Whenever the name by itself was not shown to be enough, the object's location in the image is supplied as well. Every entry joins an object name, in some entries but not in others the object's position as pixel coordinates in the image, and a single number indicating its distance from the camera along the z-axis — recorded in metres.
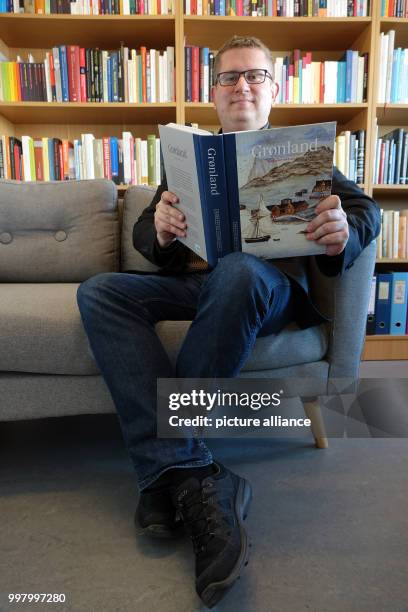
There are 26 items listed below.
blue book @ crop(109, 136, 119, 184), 1.97
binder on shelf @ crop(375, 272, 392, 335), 2.00
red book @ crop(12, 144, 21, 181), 1.95
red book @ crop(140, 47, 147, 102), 1.90
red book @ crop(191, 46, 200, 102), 1.89
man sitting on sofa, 0.68
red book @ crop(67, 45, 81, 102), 1.90
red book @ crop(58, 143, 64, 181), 1.97
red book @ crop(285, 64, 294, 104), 1.96
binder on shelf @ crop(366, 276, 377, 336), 2.00
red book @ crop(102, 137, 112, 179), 1.97
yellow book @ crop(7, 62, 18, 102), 1.92
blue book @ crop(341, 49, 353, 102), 1.92
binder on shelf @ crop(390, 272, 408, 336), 1.99
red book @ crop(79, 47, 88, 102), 1.90
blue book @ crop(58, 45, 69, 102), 1.90
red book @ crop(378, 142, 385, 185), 1.98
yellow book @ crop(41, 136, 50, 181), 1.96
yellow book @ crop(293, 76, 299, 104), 1.96
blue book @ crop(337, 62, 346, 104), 1.94
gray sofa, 0.91
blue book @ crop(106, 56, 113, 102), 1.91
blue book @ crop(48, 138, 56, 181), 1.96
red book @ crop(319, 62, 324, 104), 1.95
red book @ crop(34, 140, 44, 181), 1.96
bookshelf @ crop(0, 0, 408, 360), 1.87
